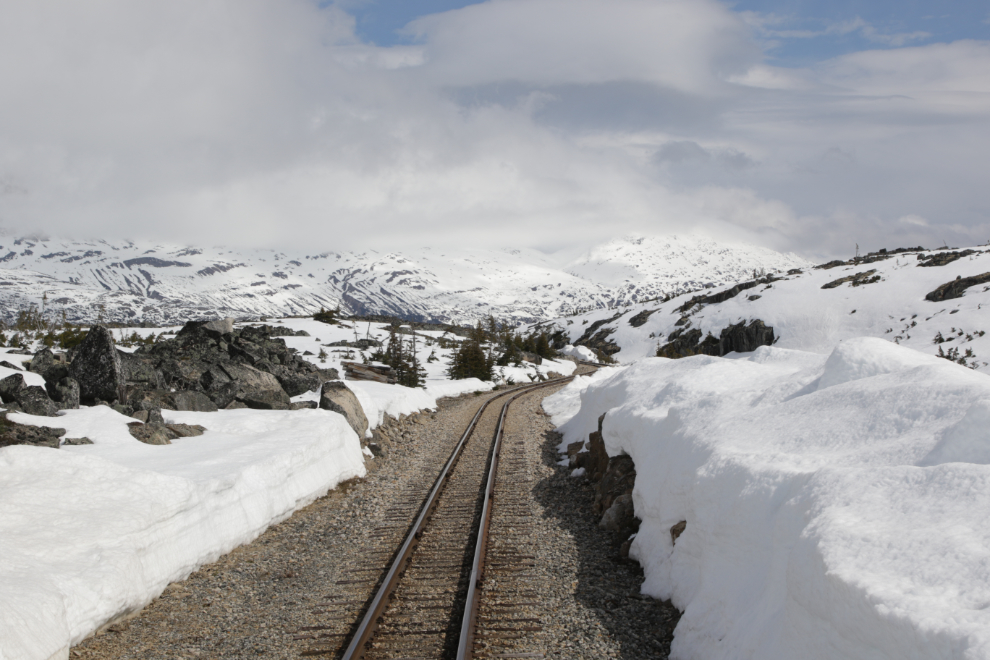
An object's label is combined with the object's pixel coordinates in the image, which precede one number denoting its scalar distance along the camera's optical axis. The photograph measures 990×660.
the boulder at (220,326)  24.14
